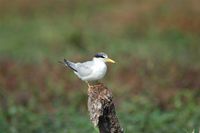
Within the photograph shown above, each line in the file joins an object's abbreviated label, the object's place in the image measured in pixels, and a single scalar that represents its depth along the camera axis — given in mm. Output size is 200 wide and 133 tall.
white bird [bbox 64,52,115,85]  18531
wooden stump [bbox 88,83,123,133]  16922
